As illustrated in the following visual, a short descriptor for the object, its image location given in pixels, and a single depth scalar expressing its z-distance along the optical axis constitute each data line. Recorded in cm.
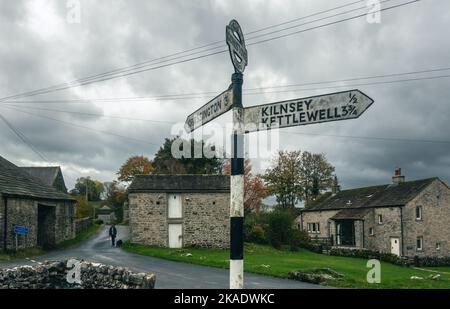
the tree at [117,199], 7006
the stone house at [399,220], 4125
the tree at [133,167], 7475
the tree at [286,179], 6412
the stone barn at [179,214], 3319
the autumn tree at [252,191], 5369
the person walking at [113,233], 3231
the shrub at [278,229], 3975
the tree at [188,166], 5681
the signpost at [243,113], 508
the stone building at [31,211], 2639
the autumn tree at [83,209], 6059
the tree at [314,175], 6638
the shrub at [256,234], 3856
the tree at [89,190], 10219
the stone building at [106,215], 7288
